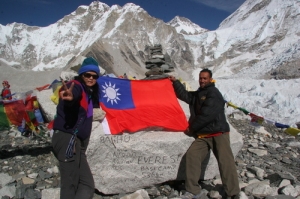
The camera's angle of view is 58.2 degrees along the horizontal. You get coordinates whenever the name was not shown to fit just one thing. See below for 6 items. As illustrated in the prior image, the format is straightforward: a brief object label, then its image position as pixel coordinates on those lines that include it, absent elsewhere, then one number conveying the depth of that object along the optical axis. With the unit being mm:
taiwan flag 4398
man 3721
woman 2871
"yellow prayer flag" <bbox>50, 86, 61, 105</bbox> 7238
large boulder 4180
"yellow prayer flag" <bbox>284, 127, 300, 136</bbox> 5227
